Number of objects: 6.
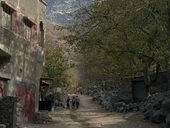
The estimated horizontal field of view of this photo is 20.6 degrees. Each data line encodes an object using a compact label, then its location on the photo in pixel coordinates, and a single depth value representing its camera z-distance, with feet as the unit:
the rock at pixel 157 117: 92.73
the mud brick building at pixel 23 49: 87.45
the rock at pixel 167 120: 81.91
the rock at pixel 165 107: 89.97
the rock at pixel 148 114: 99.60
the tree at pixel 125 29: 91.45
